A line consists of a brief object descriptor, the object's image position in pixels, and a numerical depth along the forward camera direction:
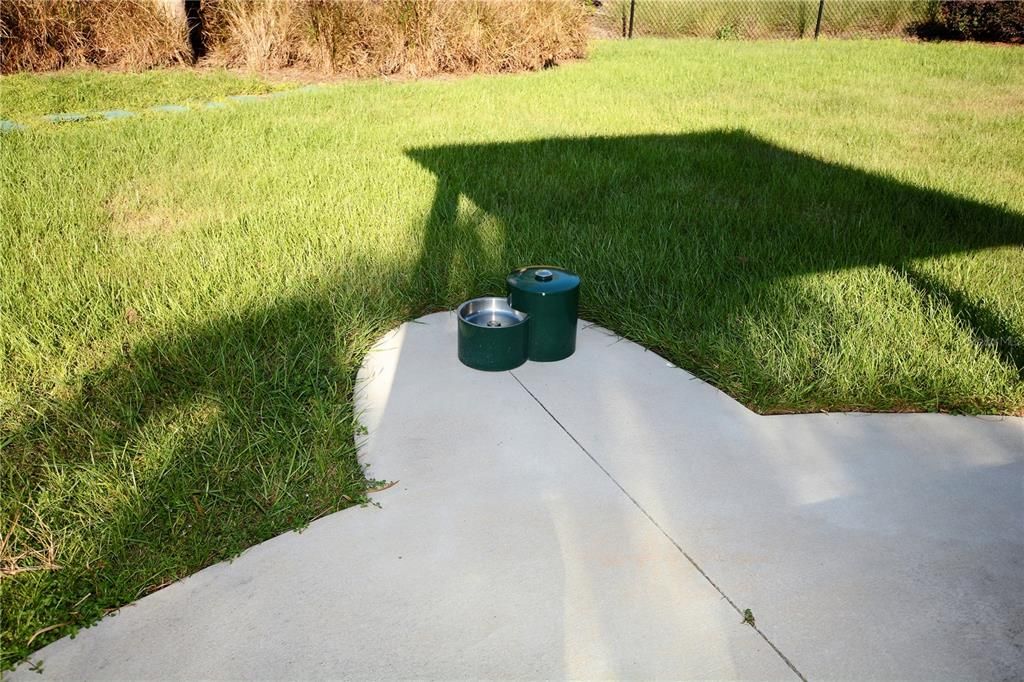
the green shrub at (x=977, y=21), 13.77
